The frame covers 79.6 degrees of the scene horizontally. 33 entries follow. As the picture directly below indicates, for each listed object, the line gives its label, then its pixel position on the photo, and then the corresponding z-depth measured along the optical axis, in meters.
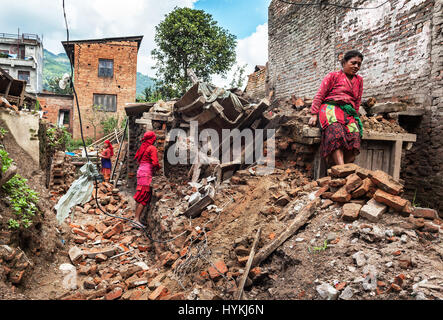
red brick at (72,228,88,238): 5.23
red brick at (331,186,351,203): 2.96
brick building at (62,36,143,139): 17.31
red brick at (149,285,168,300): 2.75
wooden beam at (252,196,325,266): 2.74
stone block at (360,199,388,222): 2.64
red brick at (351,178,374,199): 2.86
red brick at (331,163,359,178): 3.19
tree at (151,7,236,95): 16.05
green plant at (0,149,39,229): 3.33
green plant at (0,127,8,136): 4.95
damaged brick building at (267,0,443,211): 4.97
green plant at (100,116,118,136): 17.16
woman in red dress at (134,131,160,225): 5.67
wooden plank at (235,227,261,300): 2.42
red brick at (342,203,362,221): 2.72
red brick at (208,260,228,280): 2.77
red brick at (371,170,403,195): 2.71
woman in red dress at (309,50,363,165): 3.60
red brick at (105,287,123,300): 3.14
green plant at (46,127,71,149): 7.59
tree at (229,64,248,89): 16.48
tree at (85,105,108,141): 17.20
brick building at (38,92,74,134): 18.33
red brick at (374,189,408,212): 2.62
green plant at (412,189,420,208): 5.11
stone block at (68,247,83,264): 4.09
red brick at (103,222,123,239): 5.44
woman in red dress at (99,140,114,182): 9.20
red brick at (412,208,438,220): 2.67
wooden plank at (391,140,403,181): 4.34
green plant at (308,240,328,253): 2.55
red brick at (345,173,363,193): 2.94
